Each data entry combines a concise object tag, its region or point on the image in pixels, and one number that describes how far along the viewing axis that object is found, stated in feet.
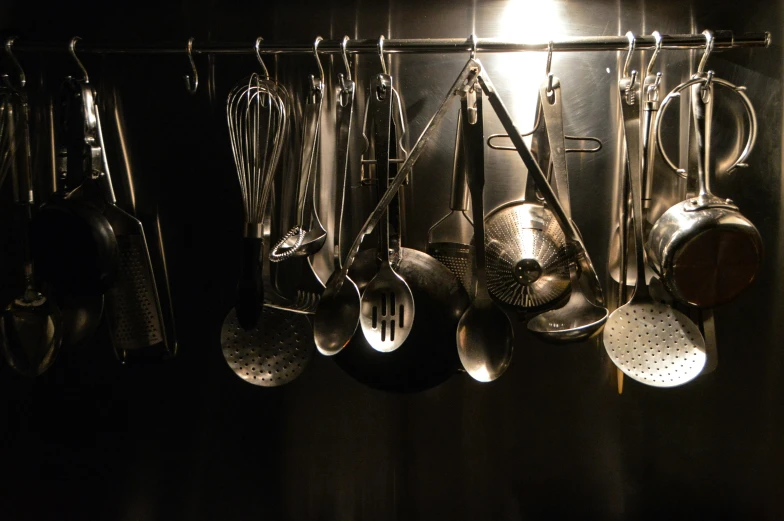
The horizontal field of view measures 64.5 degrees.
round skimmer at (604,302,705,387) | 2.50
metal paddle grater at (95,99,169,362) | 2.75
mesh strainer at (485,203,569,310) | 2.51
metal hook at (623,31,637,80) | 2.44
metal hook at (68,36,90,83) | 2.62
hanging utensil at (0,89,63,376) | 2.74
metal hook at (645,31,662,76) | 2.44
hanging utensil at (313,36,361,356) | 2.52
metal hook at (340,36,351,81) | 2.50
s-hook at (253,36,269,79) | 2.56
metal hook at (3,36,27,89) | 2.67
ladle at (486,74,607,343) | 2.37
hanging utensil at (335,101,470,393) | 2.59
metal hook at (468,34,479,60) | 2.45
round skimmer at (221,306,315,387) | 2.66
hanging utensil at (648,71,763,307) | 2.35
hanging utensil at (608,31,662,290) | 2.52
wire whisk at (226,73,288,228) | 2.56
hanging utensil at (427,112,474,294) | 2.59
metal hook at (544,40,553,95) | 2.44
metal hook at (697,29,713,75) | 2.45
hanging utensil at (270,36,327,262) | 2.52
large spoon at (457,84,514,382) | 2.43
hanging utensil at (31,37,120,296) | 2.58
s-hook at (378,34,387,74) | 2.49
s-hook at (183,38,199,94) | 2.71
